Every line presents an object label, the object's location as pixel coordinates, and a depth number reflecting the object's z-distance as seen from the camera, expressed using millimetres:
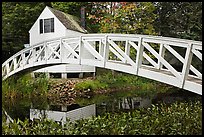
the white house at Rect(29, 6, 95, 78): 14774
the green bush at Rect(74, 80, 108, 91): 13023
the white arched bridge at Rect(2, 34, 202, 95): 5418
